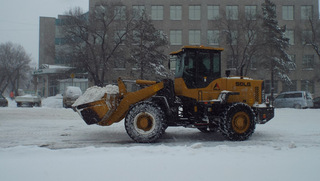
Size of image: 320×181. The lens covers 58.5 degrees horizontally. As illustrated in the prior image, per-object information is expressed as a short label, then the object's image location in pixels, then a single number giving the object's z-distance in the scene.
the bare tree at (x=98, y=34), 30.31
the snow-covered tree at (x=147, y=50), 30.00
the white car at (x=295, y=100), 23.86
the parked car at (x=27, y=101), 27.03
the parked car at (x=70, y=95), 24.70
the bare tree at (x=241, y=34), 32.34
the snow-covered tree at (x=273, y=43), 31.16
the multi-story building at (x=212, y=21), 42.59
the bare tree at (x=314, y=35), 35.66
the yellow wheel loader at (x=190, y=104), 7.86
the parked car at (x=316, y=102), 27.16
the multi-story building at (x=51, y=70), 31.98
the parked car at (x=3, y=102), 26.70
